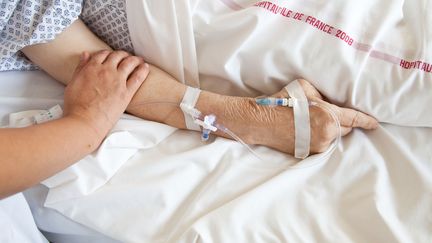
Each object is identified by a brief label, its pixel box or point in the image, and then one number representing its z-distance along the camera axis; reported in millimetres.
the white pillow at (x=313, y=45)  913
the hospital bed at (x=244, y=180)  807
